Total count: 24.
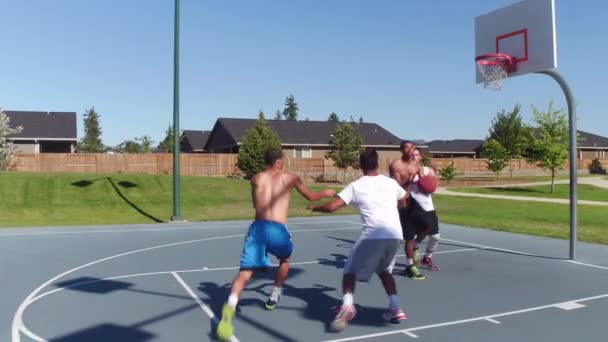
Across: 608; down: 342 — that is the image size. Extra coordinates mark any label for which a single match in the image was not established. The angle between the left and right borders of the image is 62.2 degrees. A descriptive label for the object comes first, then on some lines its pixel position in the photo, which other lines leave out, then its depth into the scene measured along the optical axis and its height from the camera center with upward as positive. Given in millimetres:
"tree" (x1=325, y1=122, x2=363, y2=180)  41219 +1326
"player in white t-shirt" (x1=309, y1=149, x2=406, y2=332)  5152 -666
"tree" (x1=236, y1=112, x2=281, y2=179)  33906 +743
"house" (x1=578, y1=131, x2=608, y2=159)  68250 +2029
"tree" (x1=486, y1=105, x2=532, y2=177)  43312 +2623
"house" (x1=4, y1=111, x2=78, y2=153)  40781 +2580
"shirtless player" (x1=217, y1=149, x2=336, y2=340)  5309 -552
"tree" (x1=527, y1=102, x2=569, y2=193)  32500 +1428
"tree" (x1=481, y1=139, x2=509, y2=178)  40812 +648
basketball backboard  9094 +2531
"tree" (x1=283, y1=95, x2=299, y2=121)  137125 +14697
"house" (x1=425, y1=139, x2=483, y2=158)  68938 +1911
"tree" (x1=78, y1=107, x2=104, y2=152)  73688 +4642
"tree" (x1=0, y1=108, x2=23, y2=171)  31953 +1187
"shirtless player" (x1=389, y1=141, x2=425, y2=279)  7301 -207
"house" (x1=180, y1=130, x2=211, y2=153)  58341 +2621
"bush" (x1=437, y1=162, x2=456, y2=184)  36188 -749
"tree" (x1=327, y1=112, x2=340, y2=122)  151875 +13954
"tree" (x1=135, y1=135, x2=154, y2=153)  68812 +2656
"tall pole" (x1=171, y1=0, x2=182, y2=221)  15977 +1288
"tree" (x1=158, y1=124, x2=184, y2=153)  75575 +3649
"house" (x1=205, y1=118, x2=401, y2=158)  47903 +2630
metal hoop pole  8828 +205
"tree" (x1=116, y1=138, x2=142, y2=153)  73381 +2429
